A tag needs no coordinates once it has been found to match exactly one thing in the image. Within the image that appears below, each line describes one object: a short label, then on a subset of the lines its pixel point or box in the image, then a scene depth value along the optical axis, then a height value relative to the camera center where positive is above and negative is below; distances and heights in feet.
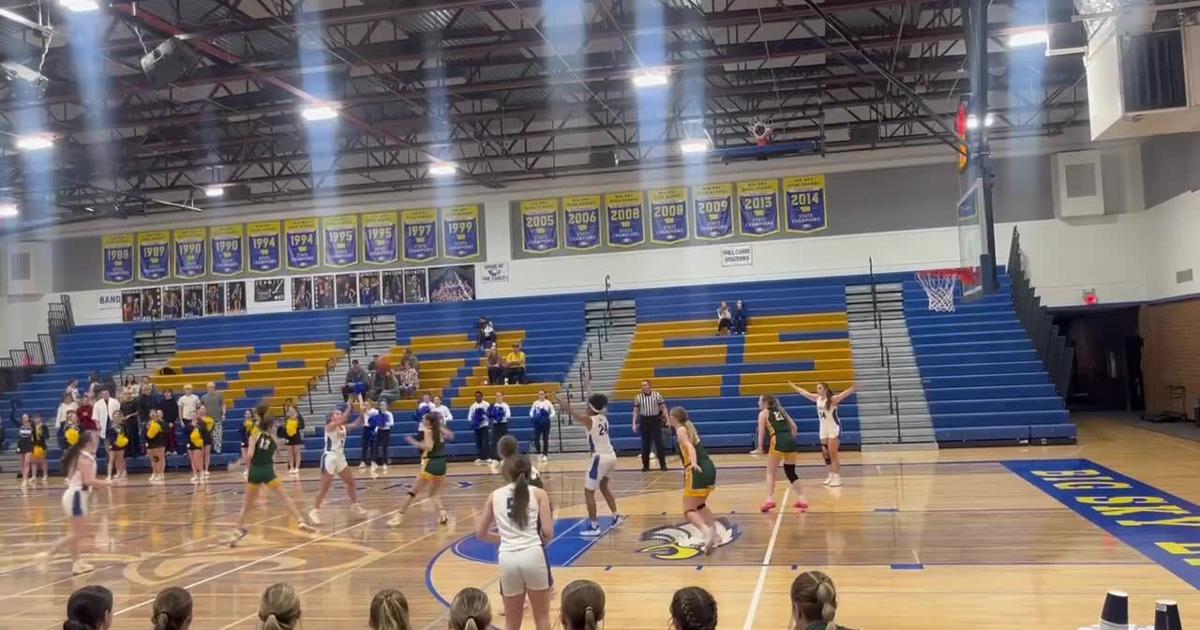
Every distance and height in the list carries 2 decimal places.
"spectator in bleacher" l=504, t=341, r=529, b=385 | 73.15 -1.37
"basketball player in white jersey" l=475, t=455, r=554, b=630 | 17.97 -3.82
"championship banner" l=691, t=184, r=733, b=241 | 86.48 +12.71
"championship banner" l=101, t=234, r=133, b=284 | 100.12 +12.34
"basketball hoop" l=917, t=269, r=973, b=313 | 72.95 +3.80
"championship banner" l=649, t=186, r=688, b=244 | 87.25 +12.62
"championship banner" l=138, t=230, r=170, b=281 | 99.25 +12.35
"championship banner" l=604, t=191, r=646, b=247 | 88.33 +12.57
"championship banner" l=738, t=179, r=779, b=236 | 85.87 +12.77
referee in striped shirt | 54.90 -4.69
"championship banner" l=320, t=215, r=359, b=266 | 94.07 +12.39
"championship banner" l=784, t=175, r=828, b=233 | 84.99 +12.80
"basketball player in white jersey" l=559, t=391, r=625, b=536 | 33.78 -4.34
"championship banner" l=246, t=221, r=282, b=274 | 96.30 +12.46
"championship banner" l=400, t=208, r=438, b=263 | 92.43 +12.43
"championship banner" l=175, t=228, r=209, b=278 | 98.22 +12.41
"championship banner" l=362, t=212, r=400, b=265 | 93.20 +12.27
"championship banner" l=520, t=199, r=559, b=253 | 90.33 +12.49
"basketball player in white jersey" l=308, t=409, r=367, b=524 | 39.24 -4.28
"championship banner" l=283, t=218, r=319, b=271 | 95.30 +12.56
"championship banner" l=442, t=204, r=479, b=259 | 91.61 +12.53
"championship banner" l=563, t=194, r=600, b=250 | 89.51 +12.68
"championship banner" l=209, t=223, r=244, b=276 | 97.25 +12.48
